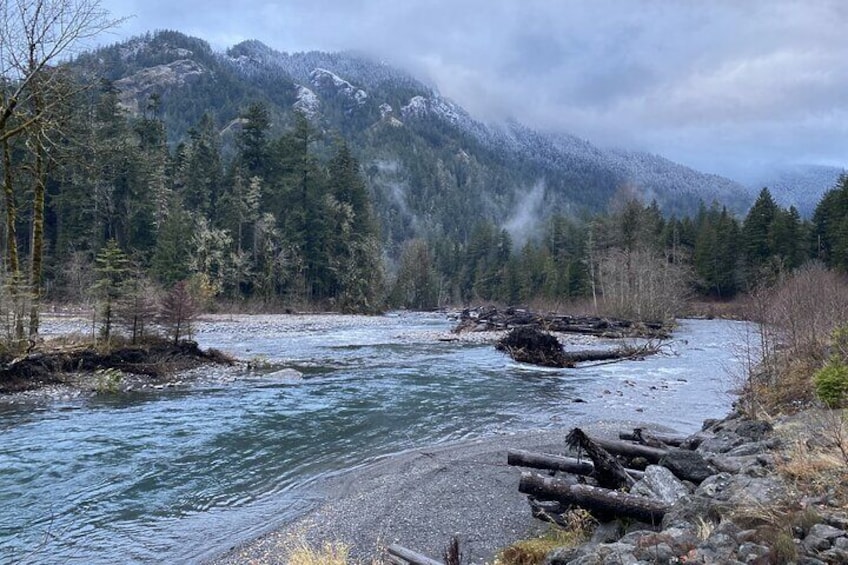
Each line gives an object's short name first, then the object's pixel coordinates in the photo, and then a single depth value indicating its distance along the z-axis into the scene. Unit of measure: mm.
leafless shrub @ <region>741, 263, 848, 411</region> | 11359
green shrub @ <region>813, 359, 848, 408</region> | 8617
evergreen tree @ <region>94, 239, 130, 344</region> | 19109
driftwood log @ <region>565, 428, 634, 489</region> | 6996
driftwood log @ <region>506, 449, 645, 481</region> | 7602
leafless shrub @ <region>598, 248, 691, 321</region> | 45688
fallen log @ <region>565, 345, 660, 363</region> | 27388
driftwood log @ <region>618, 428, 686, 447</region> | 9961
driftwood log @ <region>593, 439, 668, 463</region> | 8352
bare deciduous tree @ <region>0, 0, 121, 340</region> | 13705
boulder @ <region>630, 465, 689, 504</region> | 6246
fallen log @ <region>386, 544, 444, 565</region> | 5517
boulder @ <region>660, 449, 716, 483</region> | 6868
